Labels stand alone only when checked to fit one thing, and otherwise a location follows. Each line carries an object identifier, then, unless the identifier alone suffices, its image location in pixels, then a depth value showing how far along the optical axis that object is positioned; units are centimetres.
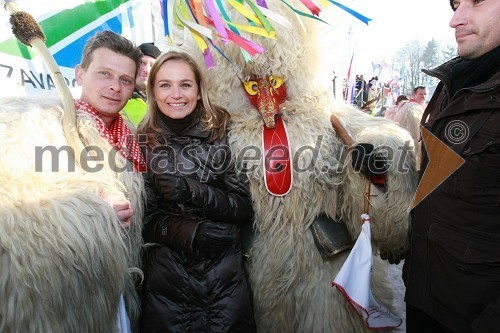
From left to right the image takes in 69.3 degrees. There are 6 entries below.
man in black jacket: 130
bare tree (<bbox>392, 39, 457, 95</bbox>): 3206
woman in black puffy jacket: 173
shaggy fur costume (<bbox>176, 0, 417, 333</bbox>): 195
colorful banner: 246
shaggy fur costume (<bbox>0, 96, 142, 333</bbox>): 114
